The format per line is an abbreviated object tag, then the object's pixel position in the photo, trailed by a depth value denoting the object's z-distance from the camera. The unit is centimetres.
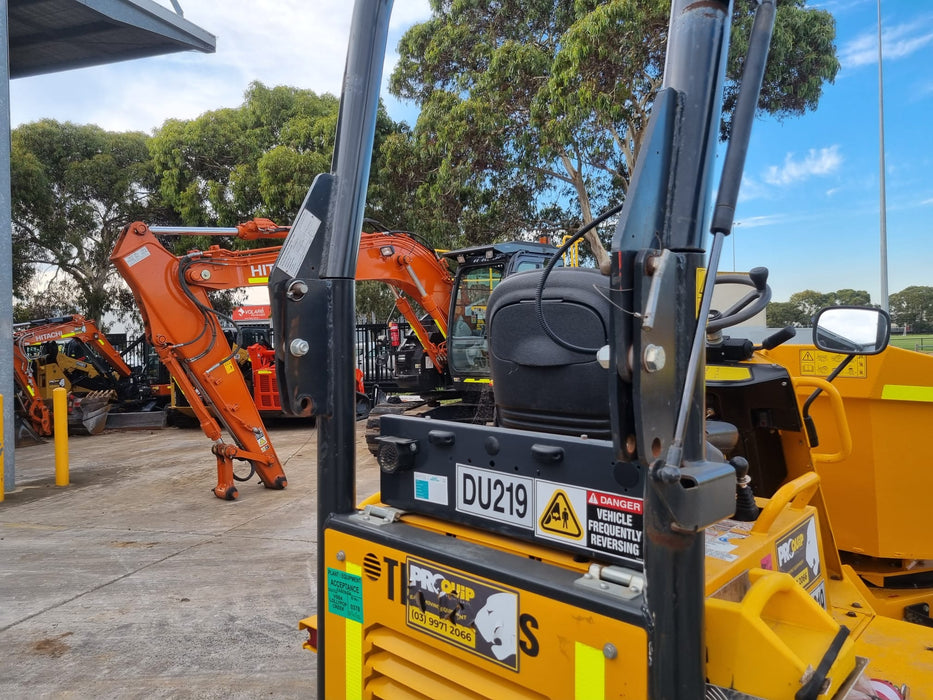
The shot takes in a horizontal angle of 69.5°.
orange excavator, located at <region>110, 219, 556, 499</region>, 702
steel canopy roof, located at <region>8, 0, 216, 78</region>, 1182
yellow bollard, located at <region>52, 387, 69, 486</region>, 830
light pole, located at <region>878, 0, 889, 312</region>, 1584
